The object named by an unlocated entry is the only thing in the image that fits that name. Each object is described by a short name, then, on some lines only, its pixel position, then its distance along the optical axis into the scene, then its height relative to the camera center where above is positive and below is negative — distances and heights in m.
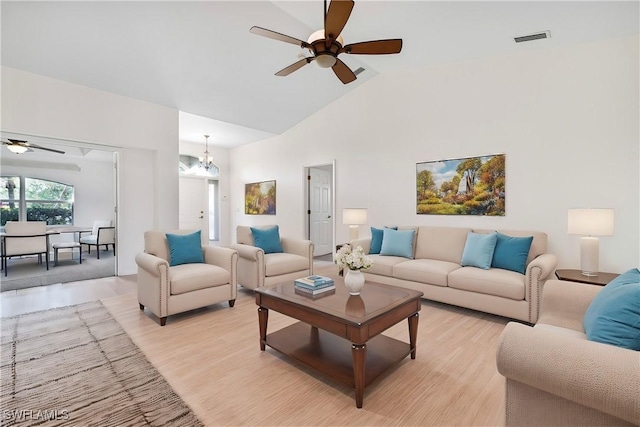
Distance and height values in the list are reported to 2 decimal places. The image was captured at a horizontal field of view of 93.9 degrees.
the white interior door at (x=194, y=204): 7.53 +0.13
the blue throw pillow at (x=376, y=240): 4.39 -0.48
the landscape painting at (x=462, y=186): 3.91 +0.30
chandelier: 7.04 +1.21
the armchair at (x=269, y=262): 3.77 -0.71
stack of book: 2.31 -0.62
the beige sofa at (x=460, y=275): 2.87 -0.74
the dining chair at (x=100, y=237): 5.85 -0.56
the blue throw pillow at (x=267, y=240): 4.25 -0.45
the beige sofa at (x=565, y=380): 1.01 -0.63
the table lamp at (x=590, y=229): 2.79 -0.21
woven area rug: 1.67 -1.14
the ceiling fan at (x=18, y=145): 3.99 +0.88
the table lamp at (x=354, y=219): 4.91 -0.18
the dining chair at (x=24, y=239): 4.75 -0.48
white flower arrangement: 2.21 -0.38
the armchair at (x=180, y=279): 2.88 -0.73
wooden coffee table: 1.80 -0.78
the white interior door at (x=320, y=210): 6.67 -0.04
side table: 2.73 -0.67
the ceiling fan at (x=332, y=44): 2.27 +1.38
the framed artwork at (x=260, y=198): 7.10 +0.26
